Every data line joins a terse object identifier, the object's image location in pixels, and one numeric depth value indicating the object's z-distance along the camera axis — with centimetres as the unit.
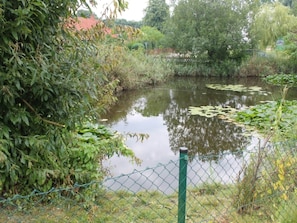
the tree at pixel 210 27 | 1501
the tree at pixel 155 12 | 2776
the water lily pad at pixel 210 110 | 789
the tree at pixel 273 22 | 1748
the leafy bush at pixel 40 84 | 171
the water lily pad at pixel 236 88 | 1175
